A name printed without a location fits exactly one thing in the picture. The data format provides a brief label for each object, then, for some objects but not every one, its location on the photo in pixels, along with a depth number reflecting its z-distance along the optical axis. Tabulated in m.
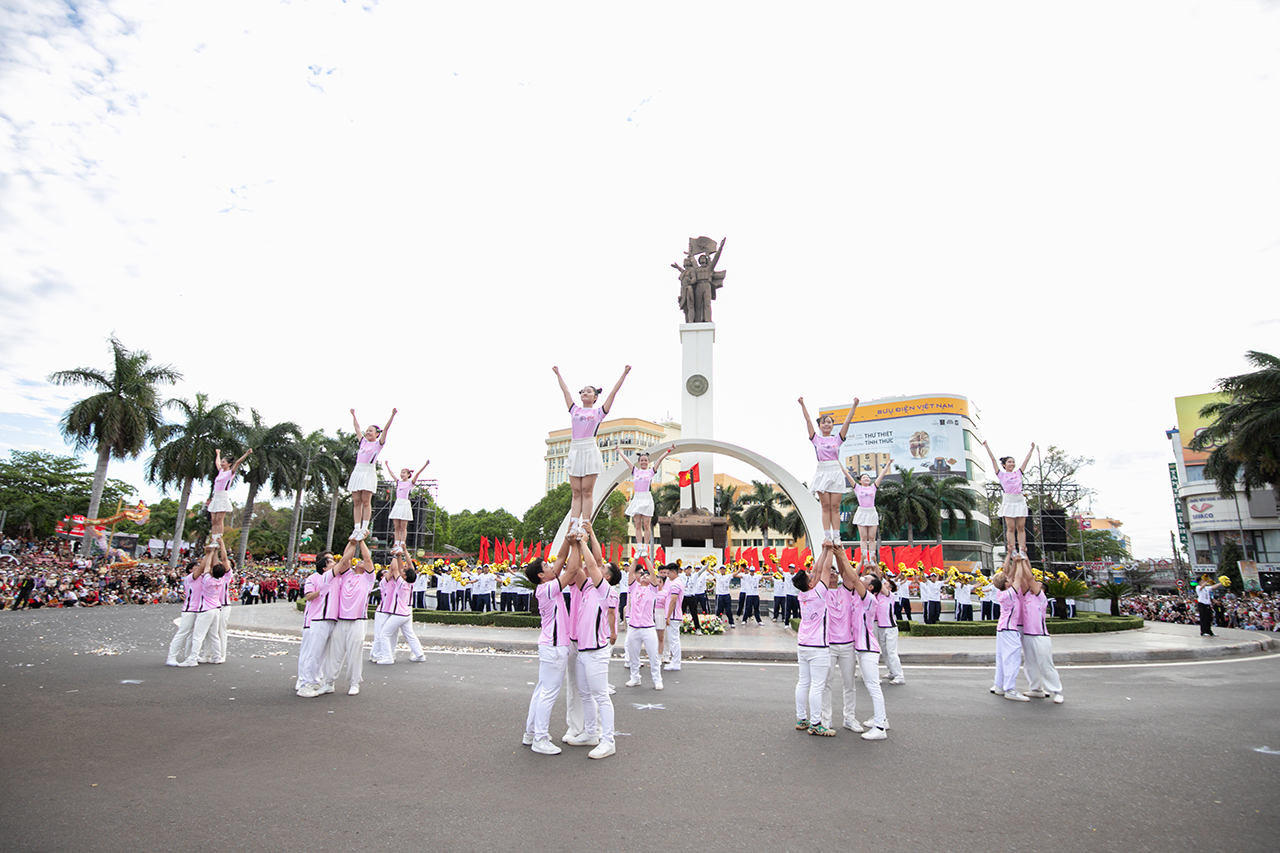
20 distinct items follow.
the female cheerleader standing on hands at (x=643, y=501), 14.04
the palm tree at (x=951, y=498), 58.16
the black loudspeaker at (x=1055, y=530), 35.50
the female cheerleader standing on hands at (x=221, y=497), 12.21
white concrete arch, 28.64
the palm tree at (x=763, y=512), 62.88
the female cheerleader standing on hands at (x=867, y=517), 10.41
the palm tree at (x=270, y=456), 39.75
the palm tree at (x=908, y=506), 56.41
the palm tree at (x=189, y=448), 35.47
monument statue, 37.88
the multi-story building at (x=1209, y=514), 52.97
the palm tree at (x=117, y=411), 30.77
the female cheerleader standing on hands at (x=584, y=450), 7.61
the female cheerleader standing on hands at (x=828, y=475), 9.10
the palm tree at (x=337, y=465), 43.78
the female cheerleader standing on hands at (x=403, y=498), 13.75
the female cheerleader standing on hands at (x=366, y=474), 10.77
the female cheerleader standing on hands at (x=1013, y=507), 10.66
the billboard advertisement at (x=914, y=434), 77.31
